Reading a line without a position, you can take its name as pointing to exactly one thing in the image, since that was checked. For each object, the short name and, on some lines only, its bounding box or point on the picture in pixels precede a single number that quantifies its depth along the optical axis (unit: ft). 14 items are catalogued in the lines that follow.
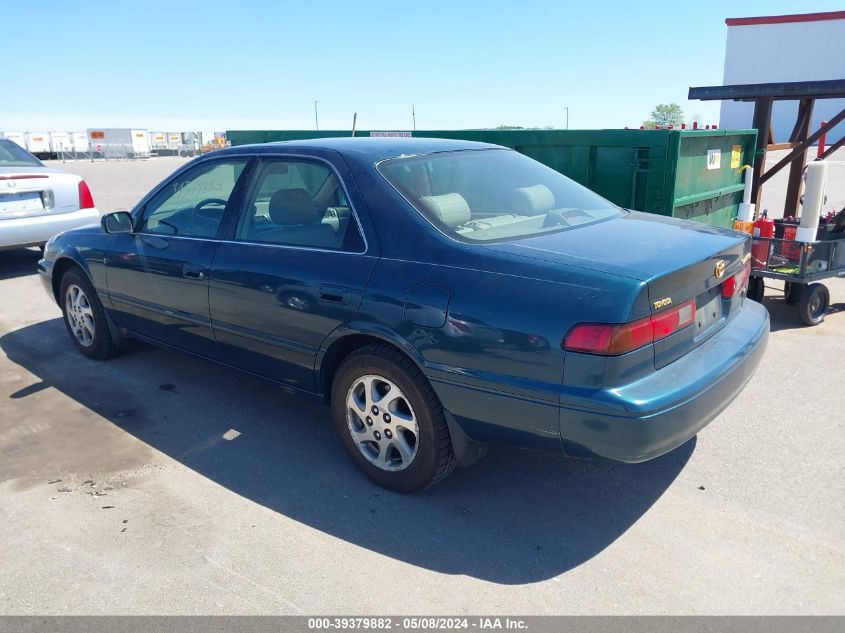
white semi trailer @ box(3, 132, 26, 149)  175.63
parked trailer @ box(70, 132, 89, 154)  192.44
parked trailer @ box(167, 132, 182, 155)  220.64
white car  26.30
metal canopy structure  22.04
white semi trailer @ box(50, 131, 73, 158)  184.81
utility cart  19.30
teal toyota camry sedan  9.03
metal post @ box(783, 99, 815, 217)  24.50
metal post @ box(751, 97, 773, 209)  24.31
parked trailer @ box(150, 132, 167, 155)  213.99
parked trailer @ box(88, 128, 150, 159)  195.58
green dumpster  19.92
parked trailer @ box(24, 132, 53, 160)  181.78
